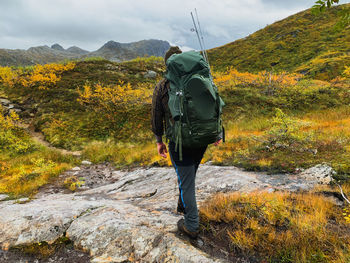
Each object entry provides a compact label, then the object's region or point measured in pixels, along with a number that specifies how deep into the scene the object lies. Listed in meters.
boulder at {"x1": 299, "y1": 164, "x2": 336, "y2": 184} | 4.31
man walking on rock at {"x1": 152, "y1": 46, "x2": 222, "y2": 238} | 2.61
